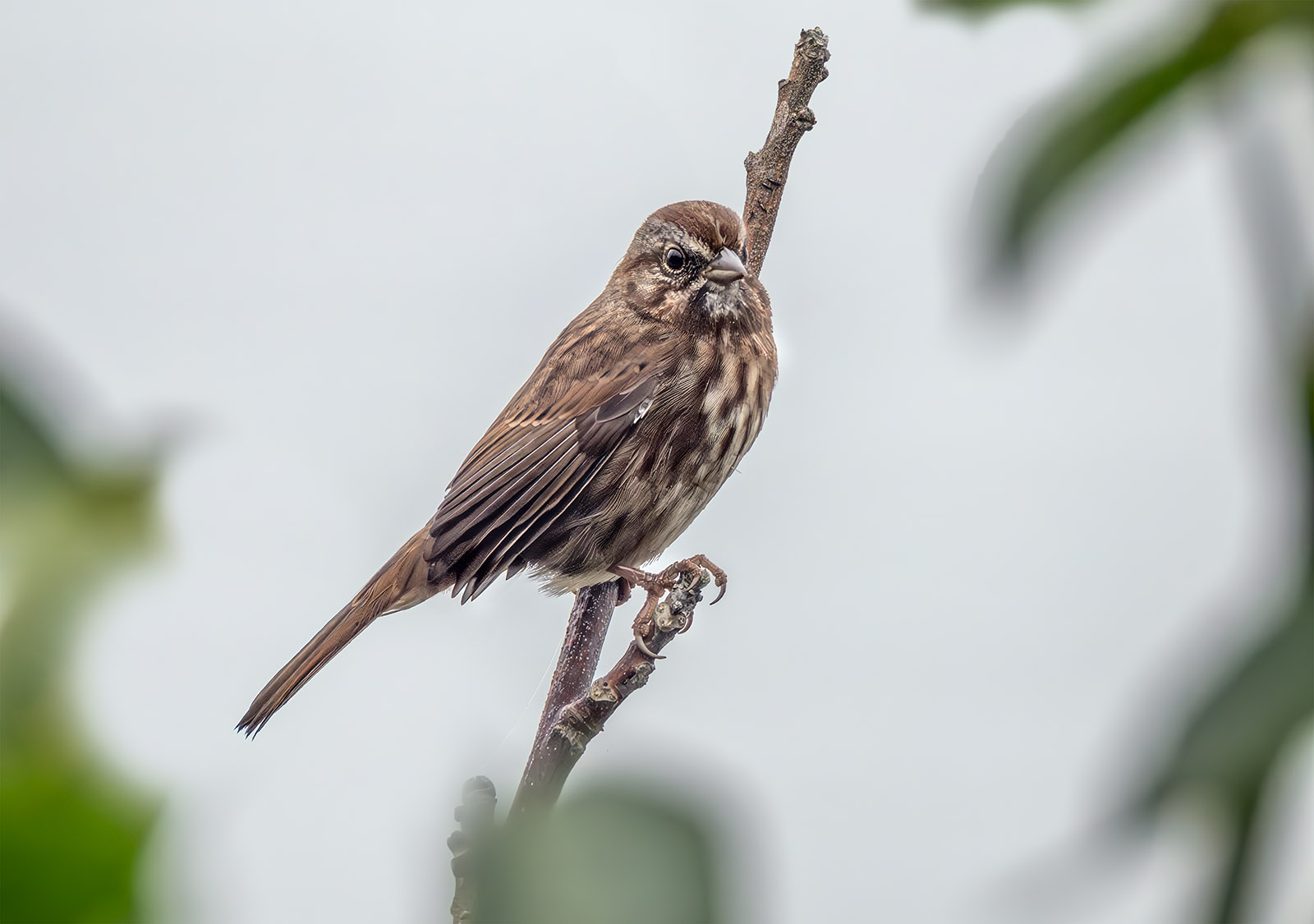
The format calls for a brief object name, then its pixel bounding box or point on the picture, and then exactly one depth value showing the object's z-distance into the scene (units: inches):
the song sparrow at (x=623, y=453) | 209.4
